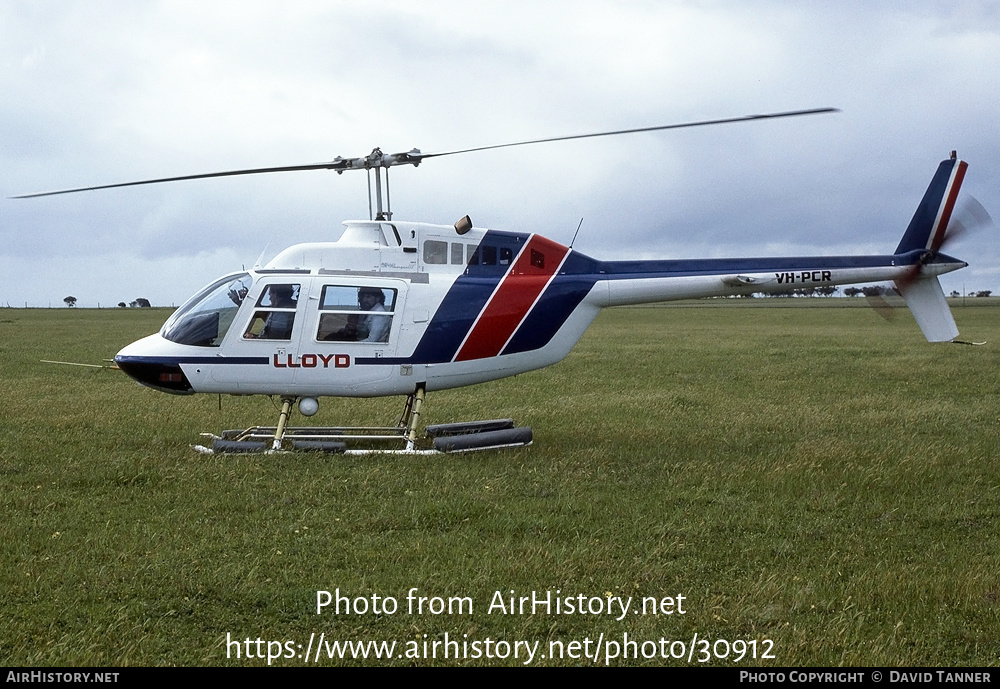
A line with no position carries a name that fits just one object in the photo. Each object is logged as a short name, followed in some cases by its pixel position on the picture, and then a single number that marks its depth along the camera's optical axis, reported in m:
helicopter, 11.31
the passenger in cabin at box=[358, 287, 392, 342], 11.39
